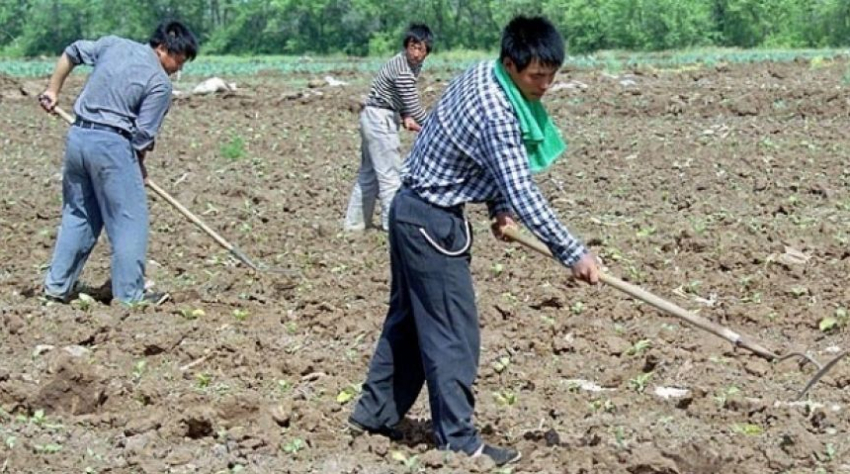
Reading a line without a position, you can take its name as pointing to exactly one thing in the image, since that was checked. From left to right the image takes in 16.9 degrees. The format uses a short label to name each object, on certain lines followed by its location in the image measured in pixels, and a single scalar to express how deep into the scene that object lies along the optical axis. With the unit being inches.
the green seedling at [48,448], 416.5
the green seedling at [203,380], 498.8
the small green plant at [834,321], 582.5
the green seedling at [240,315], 602.4
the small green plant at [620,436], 427.0
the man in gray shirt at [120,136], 598.6
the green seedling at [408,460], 406.6
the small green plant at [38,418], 447.5
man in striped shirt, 773.9
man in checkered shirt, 383.7
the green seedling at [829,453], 417.1
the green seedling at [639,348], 543.5
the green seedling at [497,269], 693.7
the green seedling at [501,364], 519.8
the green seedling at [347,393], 477.1
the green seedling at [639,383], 499.0
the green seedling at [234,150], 1126.3
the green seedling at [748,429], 444.0
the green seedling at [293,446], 422.4
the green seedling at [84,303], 615.8
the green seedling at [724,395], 474.3
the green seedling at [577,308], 610.0
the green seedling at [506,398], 481.2
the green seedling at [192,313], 604.7
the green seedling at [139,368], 509.9
